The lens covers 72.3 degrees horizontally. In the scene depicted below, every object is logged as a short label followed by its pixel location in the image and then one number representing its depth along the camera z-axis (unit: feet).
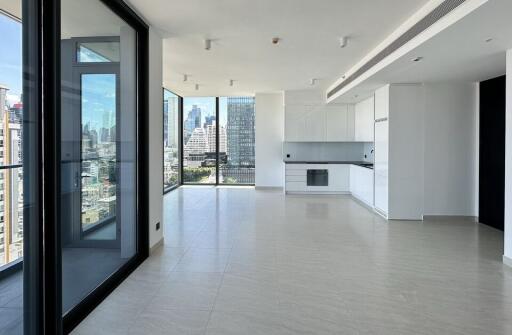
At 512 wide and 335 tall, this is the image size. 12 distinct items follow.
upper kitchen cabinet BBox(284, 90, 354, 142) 31.73
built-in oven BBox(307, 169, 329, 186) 31.50
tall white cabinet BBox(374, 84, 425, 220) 20.77
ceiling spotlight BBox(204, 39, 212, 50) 15.84
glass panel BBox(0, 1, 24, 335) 6.35
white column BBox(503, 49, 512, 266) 12.95
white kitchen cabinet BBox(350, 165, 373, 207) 24.70
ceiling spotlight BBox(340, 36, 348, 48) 15.46
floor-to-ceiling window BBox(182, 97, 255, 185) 36.52
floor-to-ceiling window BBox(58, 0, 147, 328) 8.74
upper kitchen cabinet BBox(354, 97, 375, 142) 26.96
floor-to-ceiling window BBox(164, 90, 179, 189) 32.65
